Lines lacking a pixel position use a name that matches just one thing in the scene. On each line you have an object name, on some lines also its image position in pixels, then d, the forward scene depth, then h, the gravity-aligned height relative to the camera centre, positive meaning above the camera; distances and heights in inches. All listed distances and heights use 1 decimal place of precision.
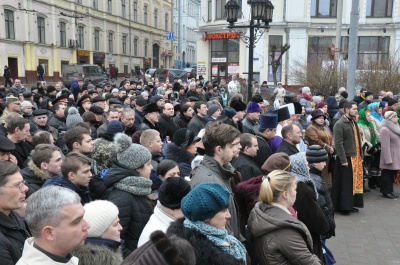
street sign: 1886.3 +182.2
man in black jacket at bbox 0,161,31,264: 111.7 -38.3
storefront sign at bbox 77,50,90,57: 1572.3 +83.2
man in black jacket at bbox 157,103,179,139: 288.4 -34.6
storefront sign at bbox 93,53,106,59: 1677.0 +78.0
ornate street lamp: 381.4 +60.7
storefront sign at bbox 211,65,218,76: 1363.6 +18.0
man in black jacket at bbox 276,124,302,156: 219.0 -34.4
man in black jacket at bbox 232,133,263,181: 180.5 -38.5
